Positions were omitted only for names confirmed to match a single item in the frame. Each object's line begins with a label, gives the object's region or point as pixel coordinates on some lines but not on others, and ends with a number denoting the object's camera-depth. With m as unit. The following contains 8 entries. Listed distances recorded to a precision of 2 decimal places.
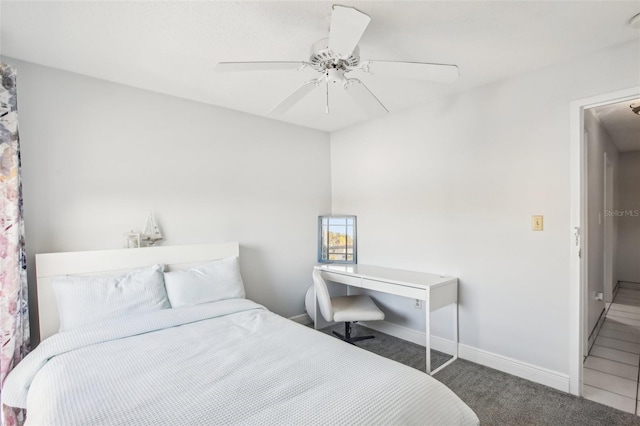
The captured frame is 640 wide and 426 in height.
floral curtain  1.83
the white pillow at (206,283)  2.38
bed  1.21
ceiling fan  1.44
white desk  2.53
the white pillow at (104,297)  2.02
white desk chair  2.86
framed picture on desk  3.70
